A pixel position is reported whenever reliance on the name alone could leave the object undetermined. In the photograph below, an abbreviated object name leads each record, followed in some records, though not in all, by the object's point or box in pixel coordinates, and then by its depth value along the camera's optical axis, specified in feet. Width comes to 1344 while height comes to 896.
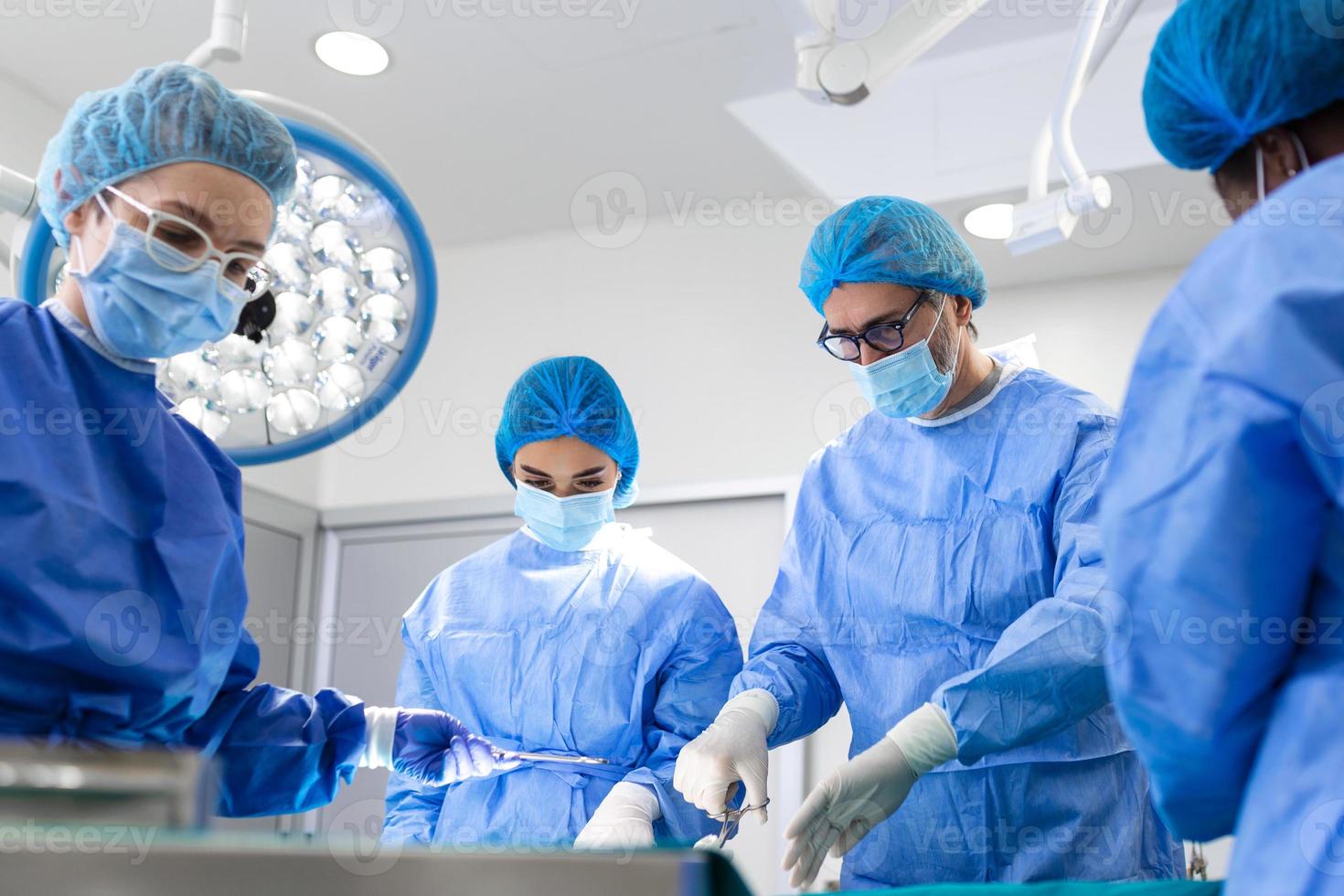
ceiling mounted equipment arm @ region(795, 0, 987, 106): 5.52
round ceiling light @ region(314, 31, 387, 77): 10.64
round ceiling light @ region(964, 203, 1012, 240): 10.21
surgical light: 5.78
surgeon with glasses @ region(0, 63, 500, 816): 4.31
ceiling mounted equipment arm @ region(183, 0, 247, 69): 5.76
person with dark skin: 2.77
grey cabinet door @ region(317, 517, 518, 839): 13.10
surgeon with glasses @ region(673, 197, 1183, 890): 4.82
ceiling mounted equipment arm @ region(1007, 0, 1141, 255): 5.38
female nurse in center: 6.69
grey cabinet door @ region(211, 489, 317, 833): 13.10
